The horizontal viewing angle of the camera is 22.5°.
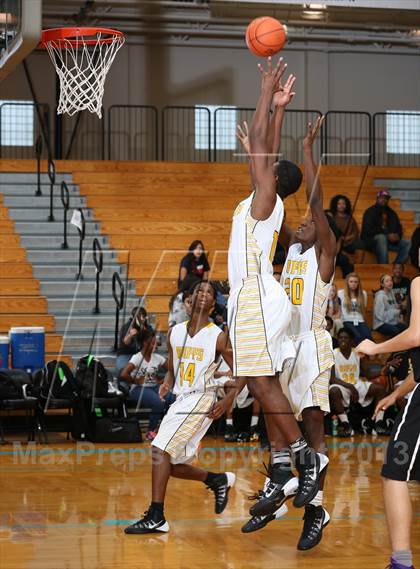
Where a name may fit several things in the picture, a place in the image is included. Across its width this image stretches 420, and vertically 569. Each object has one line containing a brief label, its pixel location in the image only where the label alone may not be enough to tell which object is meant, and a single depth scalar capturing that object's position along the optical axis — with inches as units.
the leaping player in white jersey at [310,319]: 271.1
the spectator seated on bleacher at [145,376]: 494.3
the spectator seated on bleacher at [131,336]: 513.0
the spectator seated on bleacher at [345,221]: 650.2
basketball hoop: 328.2
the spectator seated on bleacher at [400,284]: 589.3
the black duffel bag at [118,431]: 471.2
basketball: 267.4
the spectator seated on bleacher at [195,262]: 567.8
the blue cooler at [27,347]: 516.1
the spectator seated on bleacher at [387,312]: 576.7
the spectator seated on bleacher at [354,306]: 551.2
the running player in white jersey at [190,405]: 281.0
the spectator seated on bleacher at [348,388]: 504.1
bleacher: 596.4
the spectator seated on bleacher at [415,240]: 618.9
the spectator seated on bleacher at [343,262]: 621.6
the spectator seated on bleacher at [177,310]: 513.3
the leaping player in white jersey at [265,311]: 250.4
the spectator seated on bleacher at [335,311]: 536.7
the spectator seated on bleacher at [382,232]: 670.5
